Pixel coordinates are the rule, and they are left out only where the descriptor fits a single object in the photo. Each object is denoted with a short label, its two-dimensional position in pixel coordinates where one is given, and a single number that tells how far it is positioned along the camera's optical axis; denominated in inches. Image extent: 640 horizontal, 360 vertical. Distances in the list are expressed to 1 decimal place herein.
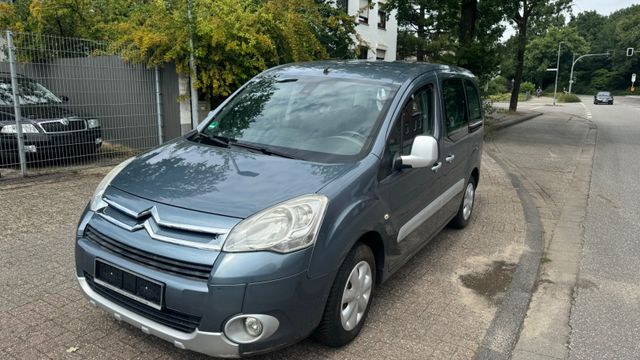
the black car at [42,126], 278.4
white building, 896.8
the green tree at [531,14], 971.9
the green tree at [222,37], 327.3
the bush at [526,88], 2741.1
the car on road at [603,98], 2029.5
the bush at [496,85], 587.1
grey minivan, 96.8
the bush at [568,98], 2283.5
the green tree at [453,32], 546.9
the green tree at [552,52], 3415.4
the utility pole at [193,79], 326.3
